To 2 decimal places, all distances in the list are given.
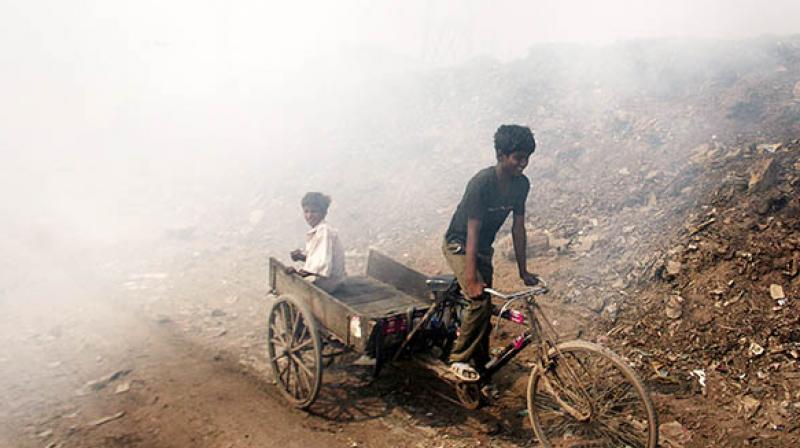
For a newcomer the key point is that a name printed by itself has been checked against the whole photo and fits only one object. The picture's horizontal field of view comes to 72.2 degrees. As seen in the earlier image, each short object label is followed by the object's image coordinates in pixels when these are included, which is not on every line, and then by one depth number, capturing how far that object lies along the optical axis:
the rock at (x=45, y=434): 4.48
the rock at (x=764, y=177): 6.00
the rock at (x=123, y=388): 5.19
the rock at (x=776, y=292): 4.83
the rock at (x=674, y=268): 5.62
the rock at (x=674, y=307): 5.20
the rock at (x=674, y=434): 4.01
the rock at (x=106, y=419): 4.64
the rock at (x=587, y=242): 7.32
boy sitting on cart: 5.09
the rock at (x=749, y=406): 4.08
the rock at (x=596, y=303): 5.98
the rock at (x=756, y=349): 4.50
